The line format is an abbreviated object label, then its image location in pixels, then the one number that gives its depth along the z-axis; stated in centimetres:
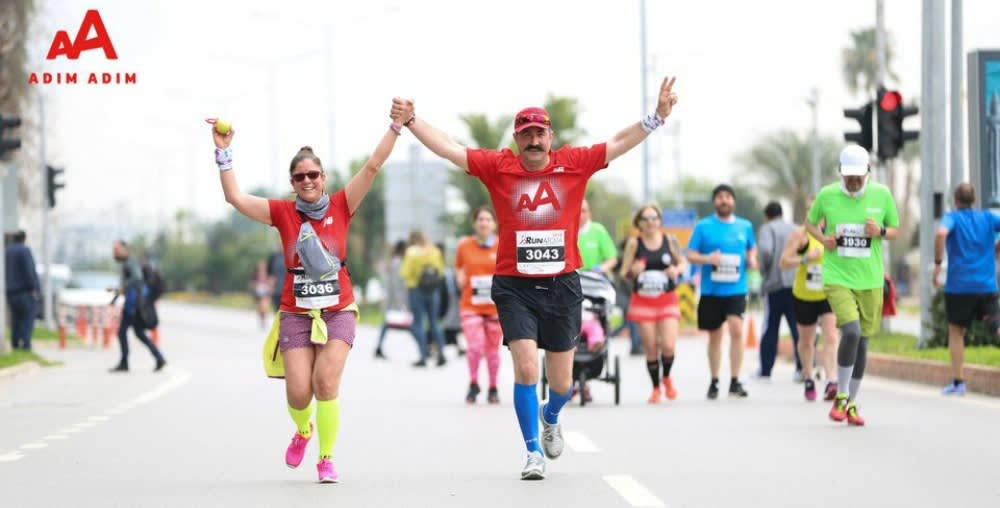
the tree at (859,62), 9550
